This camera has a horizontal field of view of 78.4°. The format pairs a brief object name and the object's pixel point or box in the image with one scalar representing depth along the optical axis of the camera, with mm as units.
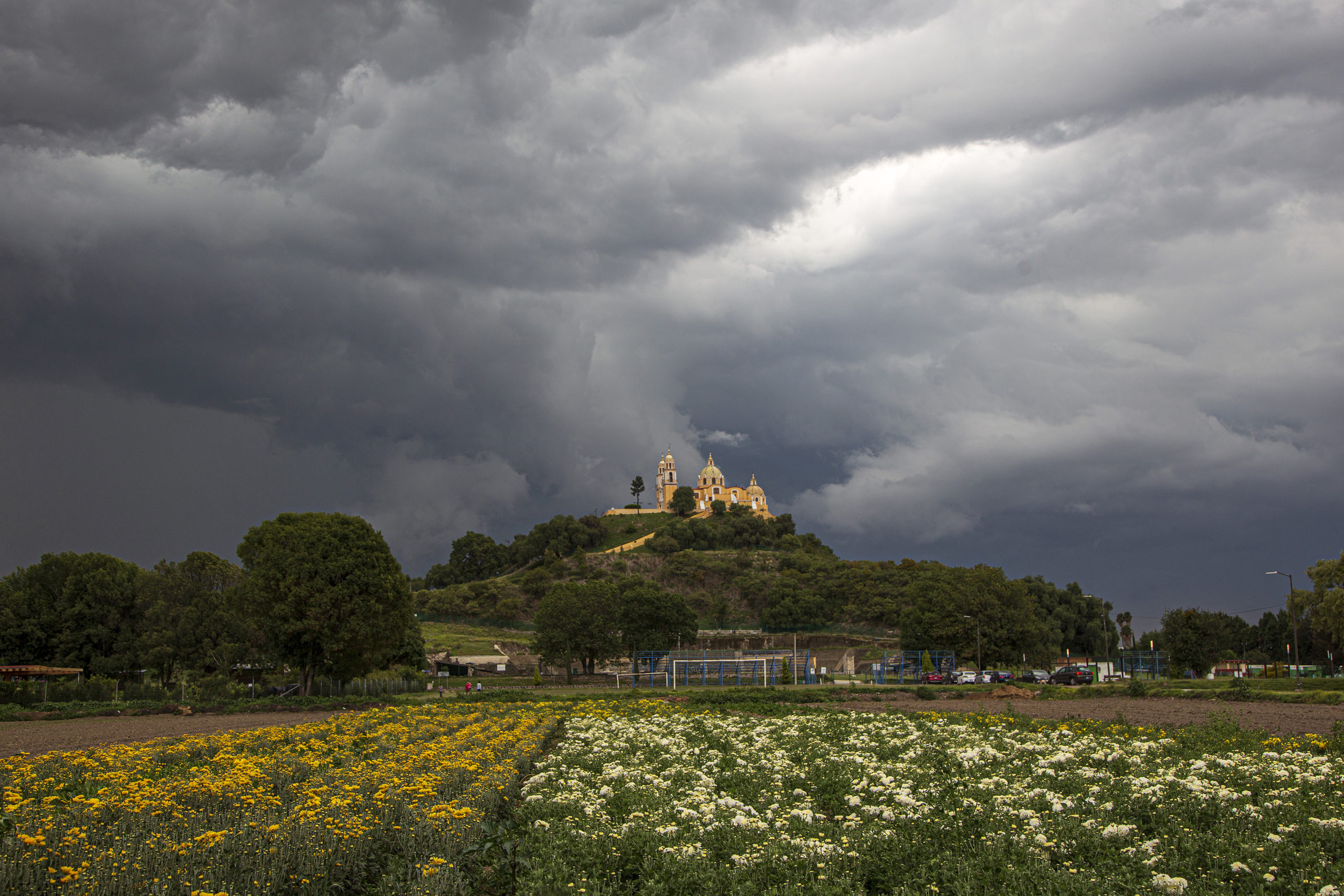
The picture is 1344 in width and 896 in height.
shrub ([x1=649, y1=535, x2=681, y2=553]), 165750
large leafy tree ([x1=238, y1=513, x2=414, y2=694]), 48625
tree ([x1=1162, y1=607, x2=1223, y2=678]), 76625
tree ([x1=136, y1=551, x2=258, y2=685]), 62562
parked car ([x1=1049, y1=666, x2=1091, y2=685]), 67125
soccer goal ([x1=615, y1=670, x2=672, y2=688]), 65062
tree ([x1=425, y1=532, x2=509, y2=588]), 182250
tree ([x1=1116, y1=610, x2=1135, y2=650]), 167250
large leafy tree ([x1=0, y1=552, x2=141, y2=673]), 63375
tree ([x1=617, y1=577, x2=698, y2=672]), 88250
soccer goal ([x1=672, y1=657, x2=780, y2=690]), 65375
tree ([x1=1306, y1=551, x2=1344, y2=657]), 62906
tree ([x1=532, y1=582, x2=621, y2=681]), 77500
